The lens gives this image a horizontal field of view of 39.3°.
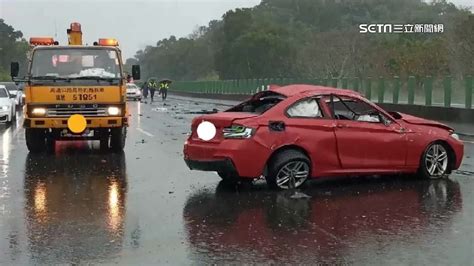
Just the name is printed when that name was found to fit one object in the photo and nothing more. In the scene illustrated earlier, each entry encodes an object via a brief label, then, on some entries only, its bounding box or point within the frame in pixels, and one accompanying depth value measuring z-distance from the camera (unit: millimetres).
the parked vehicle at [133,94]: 56281
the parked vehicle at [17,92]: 35938
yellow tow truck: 13469
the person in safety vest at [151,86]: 56203
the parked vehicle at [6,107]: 23062
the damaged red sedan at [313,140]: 8930
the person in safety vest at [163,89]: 58281
